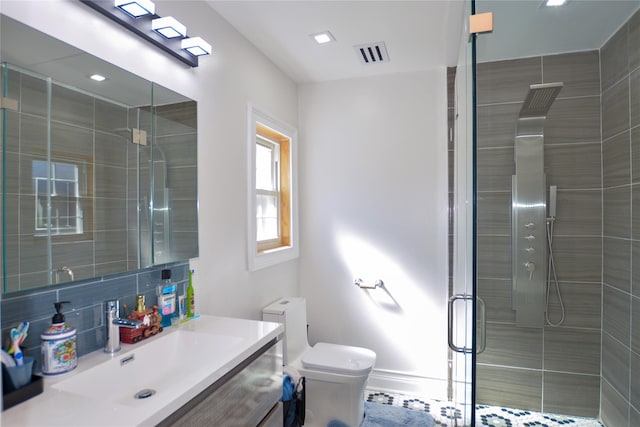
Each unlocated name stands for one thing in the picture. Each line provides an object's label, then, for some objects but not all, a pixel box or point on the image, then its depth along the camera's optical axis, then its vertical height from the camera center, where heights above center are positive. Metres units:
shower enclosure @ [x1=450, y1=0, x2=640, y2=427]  1.89 -0.02
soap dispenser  1.07 -0.40
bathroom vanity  0.89 -0.52
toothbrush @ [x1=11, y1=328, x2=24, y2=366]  0.97 -0.36
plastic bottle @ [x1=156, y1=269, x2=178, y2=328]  1.52 -0.37
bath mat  2.29 -1.36
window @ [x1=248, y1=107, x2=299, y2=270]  2.61 +0.17
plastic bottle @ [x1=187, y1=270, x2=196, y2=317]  1.66 -0.41
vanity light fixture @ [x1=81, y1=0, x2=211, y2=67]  1.30 +0.75
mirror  1.01 +0.17
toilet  2.15 -0.98
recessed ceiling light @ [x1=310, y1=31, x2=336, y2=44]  2.19 +1.09
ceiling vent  2.34 +1.09
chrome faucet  1.26 -0.40
